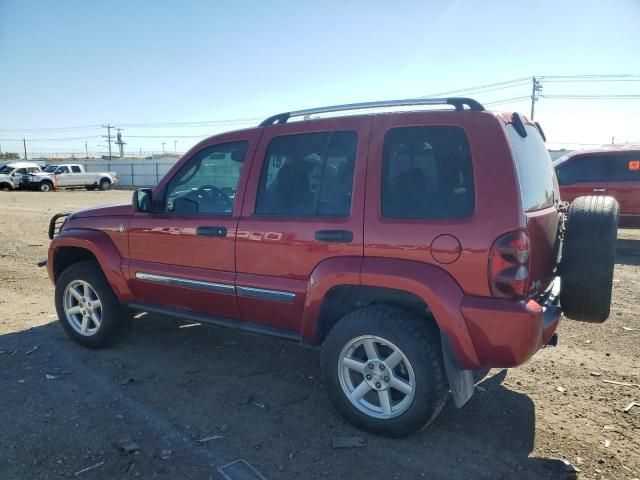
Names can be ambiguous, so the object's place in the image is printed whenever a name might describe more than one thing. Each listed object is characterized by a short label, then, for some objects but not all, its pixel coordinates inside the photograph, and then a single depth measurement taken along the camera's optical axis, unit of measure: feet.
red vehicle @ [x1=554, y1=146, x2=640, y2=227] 29.89
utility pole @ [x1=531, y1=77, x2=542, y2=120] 154.20
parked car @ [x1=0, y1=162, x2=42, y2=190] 95.86
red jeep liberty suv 8.52
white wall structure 124.09
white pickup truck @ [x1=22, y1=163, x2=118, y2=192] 96.48
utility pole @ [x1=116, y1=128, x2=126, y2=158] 265.54
